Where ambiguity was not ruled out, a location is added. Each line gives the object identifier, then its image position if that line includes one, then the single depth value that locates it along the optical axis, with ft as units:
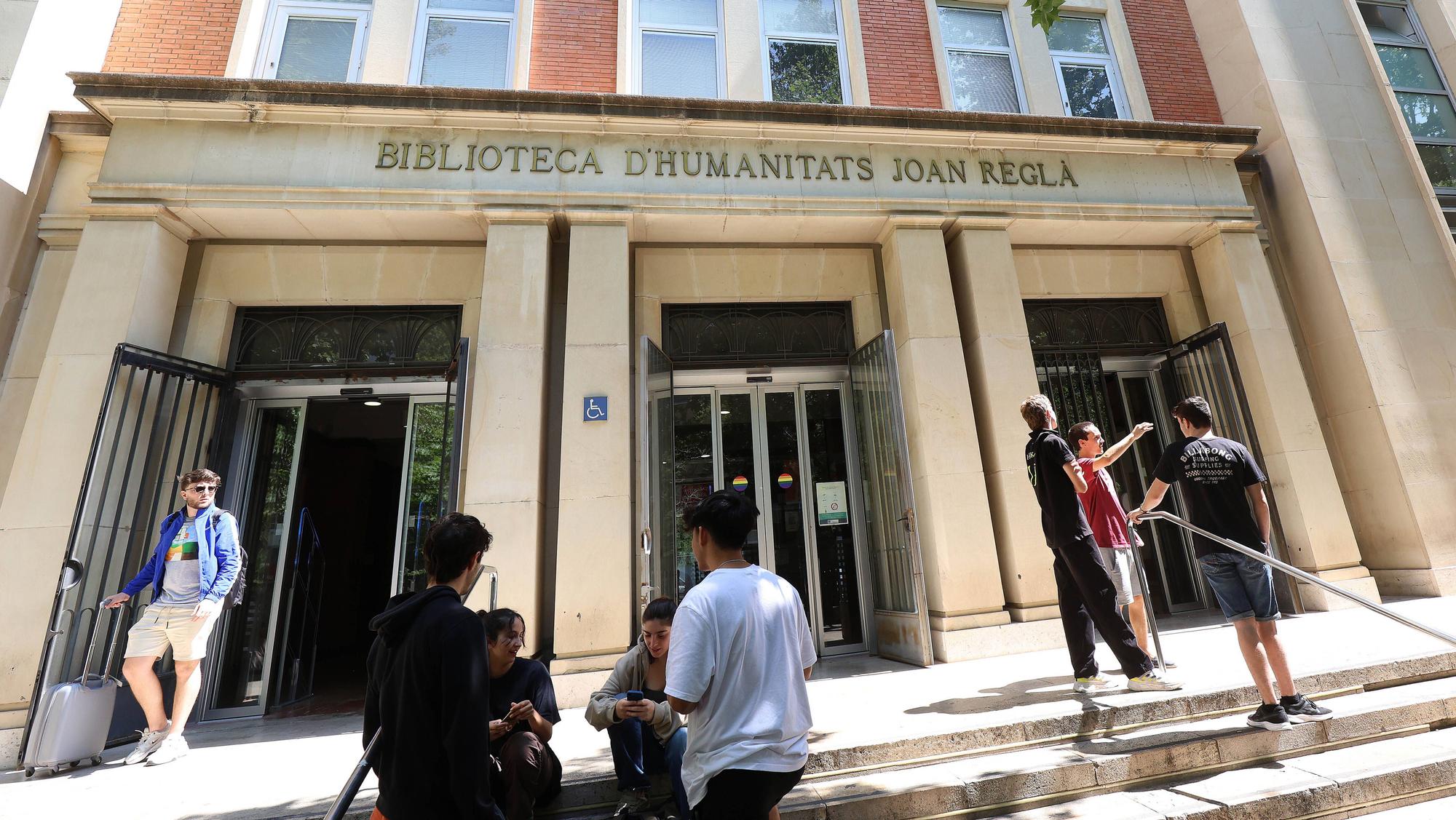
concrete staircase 10.47
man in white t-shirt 6.52
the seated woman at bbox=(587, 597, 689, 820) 9.75
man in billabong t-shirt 11.90
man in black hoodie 6.71
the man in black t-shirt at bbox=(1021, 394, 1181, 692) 13.43
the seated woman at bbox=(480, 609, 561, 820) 9.73
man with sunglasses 14.75
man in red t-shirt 15.28
